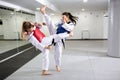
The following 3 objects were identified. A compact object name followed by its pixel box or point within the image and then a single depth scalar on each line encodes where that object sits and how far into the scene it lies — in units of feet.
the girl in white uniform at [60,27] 15.51
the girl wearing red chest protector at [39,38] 14.32
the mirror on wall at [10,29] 24.23
